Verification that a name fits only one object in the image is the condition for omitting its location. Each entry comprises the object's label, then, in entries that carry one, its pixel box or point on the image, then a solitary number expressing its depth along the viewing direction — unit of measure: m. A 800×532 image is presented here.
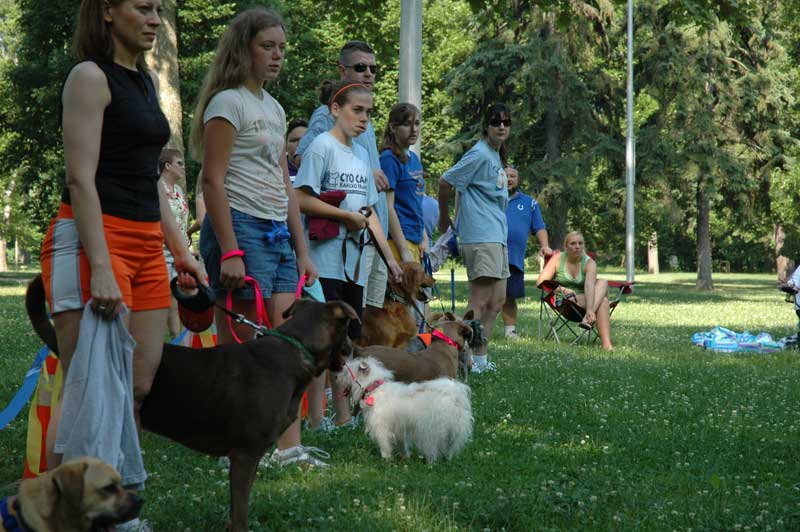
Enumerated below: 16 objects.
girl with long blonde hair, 9.42
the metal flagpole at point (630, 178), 66.56
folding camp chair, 27.44
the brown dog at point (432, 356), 13.56
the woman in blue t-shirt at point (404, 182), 15.35
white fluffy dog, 11.53
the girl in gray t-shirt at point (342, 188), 12.34
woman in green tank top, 26.70
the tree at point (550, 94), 67.62
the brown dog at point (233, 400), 8.05
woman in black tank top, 6.97
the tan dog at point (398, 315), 15.45
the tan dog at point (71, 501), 6.39
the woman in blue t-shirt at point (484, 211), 20.20
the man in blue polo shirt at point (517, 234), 28.14
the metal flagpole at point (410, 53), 23.50
